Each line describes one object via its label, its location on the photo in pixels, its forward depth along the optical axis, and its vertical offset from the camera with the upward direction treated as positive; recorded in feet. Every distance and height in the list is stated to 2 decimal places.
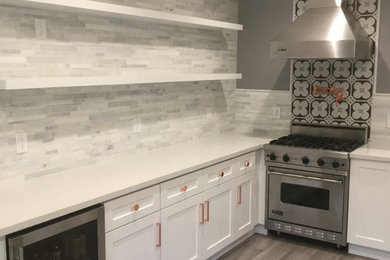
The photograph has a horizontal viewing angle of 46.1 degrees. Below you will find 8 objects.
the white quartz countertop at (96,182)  7.11 -1.99
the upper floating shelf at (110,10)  8.24 +1.41
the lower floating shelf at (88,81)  7.68 -0.04
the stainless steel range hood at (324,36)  11.73 +1.16
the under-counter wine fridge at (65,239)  6.70 -2.52
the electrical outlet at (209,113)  14.58 -1.08
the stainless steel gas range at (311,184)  12.39 -2.90
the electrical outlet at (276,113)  15.11 -1.09
